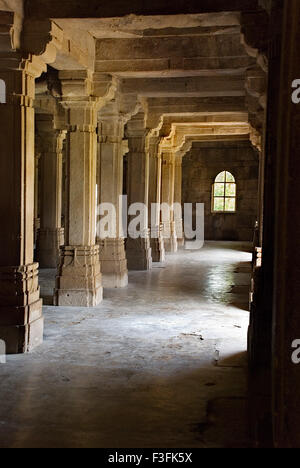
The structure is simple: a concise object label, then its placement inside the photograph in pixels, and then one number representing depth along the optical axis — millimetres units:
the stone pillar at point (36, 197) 17328
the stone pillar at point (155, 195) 15453
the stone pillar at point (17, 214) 6156
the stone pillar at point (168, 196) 18797
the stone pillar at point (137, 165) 13406
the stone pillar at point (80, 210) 8836
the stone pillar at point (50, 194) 14086
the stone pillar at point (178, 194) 21312
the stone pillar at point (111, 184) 10914
